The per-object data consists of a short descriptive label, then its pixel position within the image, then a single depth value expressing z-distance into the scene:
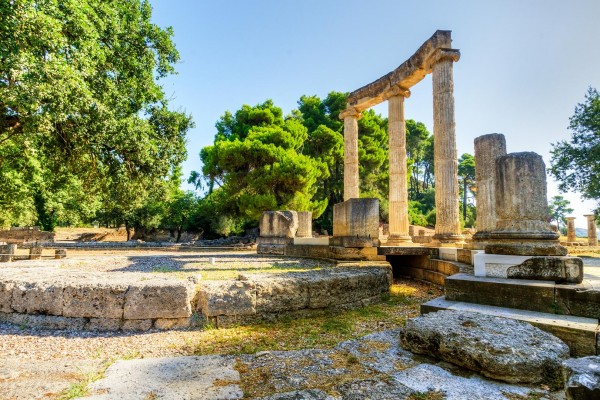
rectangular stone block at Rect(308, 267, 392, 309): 4.71
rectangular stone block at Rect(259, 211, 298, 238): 12.21
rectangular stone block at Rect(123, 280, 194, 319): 4.04
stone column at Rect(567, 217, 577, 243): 22.72
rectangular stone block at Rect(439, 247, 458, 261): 7.39
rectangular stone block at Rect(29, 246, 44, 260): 11.40
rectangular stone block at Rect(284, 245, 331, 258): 9.19
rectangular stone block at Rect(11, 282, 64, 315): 4.13
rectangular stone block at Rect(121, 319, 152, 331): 4.04
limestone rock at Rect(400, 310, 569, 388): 2.31
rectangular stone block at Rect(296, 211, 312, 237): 13.81
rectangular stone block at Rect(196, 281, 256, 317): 4.12
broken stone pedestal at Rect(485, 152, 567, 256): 4.36
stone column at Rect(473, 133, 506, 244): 7.20
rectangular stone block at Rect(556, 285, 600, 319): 3.18
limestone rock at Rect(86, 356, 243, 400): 2.19
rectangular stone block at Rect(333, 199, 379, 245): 8.08
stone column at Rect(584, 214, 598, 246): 21.53
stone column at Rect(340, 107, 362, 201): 13.71
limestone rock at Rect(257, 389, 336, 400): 1.95
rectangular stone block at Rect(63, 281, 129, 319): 4.05
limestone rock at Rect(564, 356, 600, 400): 1.76
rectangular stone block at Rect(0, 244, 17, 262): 12.15
